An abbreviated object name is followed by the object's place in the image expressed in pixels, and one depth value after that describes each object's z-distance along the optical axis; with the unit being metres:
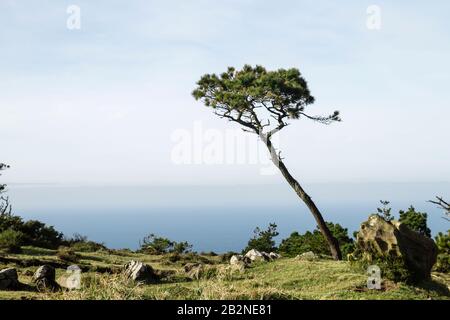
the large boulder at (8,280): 15.03
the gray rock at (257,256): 24.09
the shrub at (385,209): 33.33
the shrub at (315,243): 32.37
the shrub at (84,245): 31.11
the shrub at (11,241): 24.62
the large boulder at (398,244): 17.17
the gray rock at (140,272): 18.72
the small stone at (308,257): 23.34
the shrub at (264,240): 37.47
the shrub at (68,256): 23.33
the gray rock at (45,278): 15.75
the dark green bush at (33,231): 29.17
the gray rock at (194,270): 19.97
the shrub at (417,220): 32.03
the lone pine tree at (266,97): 26.03
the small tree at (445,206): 20.76
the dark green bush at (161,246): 36.88
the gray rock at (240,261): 21.77
